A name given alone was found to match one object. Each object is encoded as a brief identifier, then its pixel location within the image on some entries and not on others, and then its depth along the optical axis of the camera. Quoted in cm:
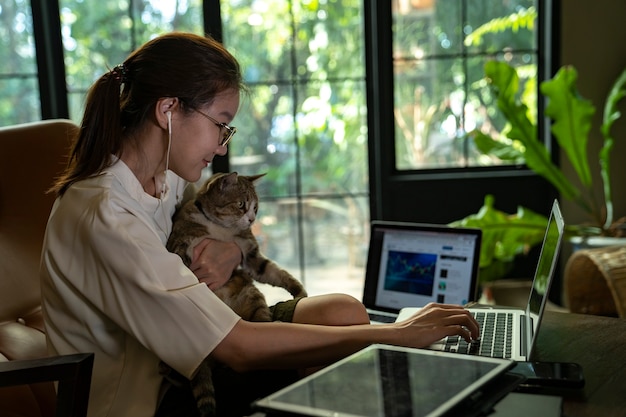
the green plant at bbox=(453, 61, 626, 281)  325
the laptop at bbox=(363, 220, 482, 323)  192
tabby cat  169
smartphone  115
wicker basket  288
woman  129
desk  110
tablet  93
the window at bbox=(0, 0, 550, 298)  352
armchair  168
